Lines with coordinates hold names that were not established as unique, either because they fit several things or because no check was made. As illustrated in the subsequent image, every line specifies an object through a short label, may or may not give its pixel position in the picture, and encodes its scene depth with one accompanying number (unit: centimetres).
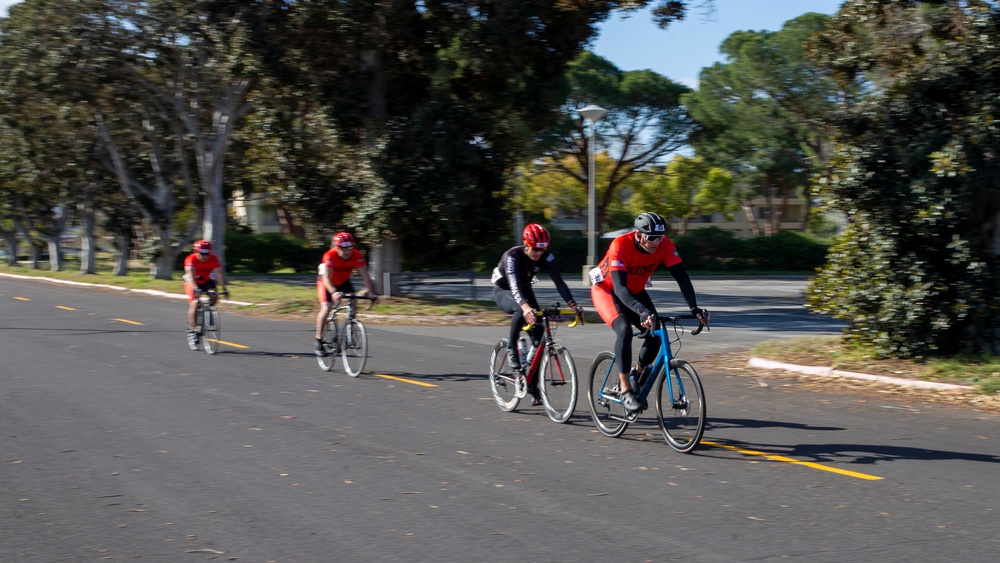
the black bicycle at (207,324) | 1424
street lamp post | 2806
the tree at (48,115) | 2720
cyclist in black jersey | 869
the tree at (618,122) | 5222
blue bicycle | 742
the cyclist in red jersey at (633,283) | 753
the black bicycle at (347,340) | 1198
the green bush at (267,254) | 4481
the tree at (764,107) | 4516
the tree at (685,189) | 5594
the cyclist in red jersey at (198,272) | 1448
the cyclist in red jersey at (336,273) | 1211
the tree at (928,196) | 1091
